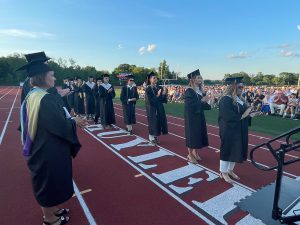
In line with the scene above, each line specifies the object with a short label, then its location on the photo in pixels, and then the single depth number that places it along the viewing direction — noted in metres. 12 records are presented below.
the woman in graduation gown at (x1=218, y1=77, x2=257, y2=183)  5.03
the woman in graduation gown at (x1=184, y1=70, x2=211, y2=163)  6.19
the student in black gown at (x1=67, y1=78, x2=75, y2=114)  15.10
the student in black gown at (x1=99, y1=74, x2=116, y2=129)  10.80
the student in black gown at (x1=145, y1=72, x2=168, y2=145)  8.18
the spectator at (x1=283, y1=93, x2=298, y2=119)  14.66
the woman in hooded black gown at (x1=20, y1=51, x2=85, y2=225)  3.25
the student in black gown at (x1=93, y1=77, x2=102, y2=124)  12.43
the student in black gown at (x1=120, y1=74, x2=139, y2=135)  9.95
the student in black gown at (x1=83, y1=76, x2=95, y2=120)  13.51
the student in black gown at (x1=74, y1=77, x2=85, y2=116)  14.15
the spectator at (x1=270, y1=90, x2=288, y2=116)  15.37
